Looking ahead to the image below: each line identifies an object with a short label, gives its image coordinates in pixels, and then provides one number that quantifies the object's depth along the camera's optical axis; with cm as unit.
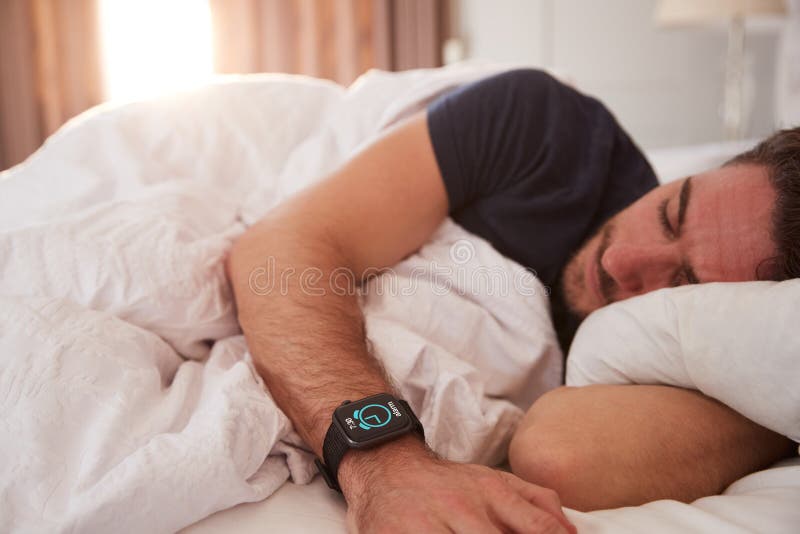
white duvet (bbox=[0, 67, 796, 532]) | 55
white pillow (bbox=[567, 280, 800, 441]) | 61
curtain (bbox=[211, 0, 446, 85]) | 269
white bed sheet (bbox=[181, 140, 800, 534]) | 53
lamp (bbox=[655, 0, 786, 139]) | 200
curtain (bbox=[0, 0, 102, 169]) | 251
